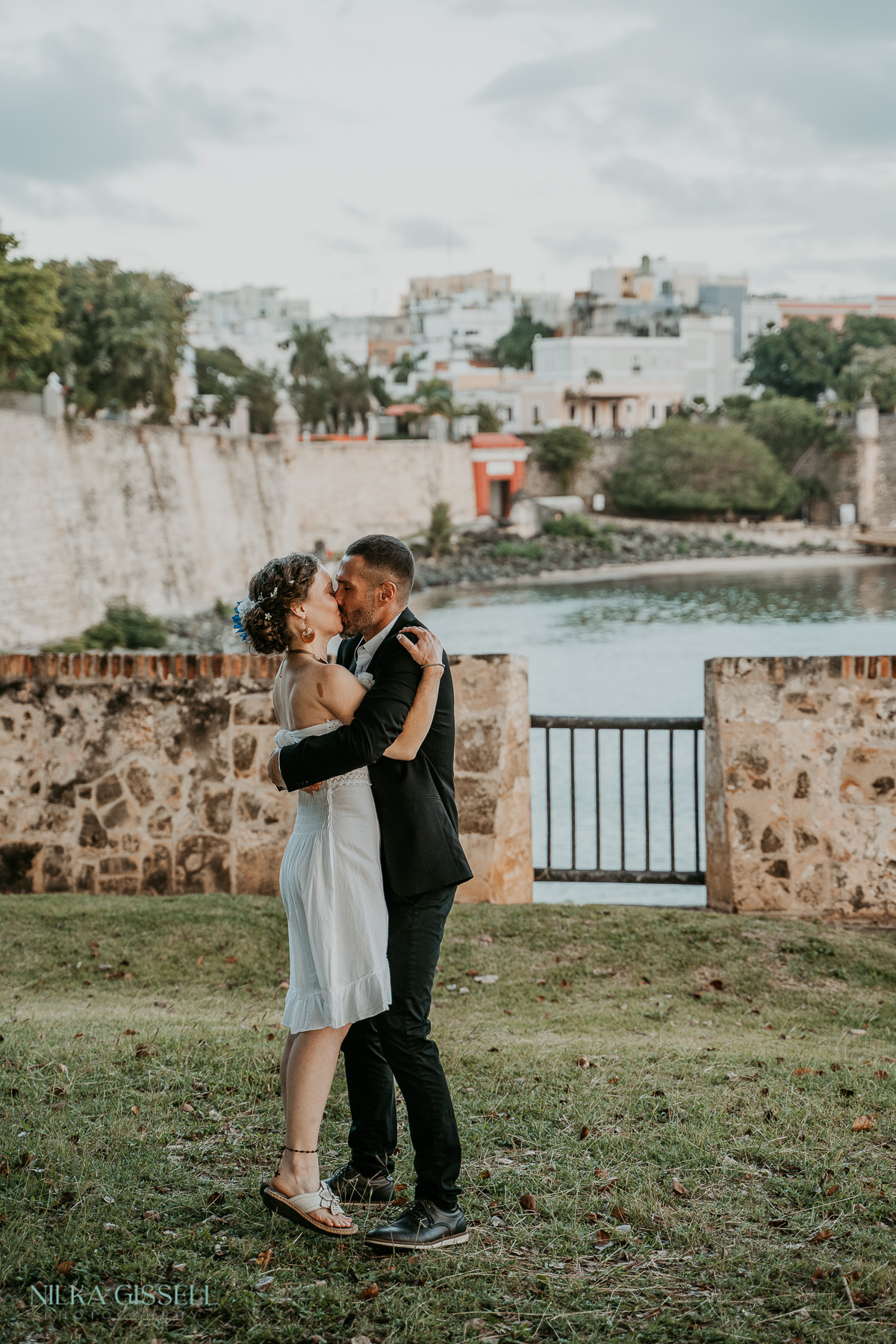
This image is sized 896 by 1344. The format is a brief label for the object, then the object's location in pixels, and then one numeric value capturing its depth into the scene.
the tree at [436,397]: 61.19
